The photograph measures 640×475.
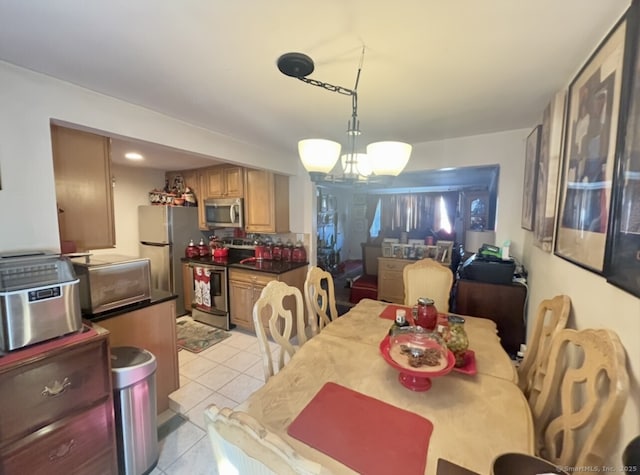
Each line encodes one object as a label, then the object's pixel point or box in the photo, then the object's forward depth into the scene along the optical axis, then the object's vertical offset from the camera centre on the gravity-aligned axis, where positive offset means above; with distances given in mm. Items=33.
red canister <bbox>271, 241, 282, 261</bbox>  3700 -484
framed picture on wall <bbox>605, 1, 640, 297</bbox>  807 +79
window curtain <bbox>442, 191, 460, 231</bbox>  6086 +359
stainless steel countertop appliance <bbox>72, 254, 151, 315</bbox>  1656 -422
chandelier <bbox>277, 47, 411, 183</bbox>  1305 +349
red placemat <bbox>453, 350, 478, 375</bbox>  1286 -725
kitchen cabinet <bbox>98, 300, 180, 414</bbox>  1789 -846
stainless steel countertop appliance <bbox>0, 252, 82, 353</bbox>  1157 -378
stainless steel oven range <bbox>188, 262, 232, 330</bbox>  3451 -1014
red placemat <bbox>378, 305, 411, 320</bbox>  2003 -726
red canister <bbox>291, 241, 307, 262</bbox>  3588 -484
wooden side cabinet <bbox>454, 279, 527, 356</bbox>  2422 -798
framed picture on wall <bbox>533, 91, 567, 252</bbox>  1573 +317
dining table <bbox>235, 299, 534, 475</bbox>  861 -750
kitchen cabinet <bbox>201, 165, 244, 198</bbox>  3660 +501
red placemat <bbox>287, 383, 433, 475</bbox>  837 -752
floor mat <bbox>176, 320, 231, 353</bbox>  3097 -1466
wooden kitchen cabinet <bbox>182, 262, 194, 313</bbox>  3777 -955
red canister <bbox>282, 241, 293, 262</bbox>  3648 -476
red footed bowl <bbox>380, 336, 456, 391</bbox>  1140 -655
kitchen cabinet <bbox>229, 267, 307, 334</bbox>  3207 -861
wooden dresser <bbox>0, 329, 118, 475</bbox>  1117 -884
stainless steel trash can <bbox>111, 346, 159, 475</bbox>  1498 -1109
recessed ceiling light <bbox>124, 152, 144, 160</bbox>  3089 +726
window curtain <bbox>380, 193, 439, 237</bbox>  6434 +138
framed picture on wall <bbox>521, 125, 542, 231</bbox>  2037 +340
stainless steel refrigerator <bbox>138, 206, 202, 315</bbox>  3707 -331
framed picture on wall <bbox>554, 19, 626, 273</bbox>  993 +287
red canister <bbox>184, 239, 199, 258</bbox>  3848 -484
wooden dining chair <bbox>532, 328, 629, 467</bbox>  820 -652
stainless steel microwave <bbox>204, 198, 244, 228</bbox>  3662 +74
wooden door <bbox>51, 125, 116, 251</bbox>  1652 +185
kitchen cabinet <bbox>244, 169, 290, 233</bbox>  3459 +207
